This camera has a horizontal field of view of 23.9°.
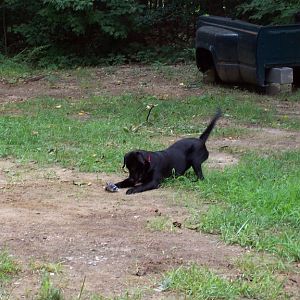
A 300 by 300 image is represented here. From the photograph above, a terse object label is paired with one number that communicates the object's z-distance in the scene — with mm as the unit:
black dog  6738
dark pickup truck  13141
